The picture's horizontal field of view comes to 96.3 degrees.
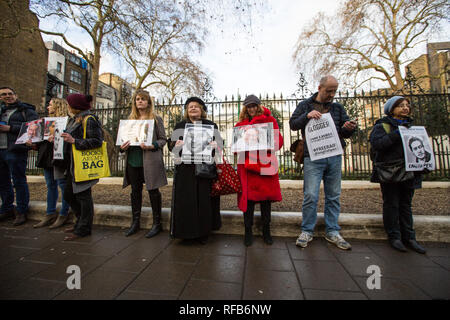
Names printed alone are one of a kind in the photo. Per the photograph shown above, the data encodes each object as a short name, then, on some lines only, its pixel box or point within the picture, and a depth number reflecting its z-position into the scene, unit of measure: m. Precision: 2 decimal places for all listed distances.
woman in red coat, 2.72
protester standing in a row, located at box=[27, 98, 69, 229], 3.25
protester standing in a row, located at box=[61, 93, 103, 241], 3.01
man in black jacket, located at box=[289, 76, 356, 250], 2.71
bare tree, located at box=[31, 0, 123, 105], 8.20
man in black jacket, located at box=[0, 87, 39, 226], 3.55
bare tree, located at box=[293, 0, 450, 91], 11.79
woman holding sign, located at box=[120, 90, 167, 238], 3.04
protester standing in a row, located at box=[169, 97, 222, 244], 2.71
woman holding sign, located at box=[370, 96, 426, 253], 2.62
